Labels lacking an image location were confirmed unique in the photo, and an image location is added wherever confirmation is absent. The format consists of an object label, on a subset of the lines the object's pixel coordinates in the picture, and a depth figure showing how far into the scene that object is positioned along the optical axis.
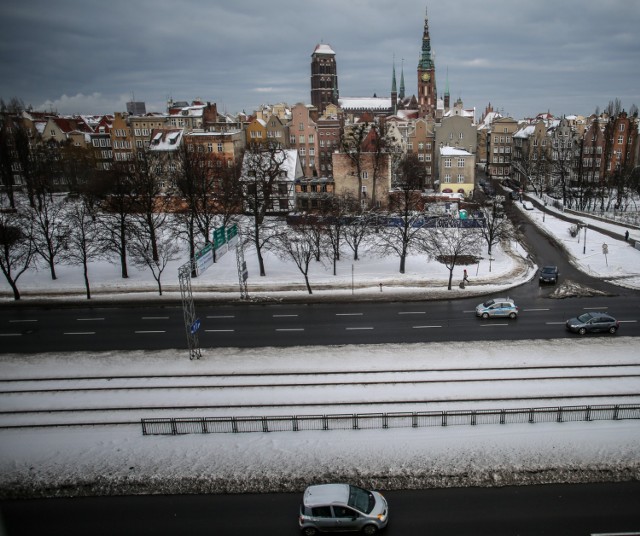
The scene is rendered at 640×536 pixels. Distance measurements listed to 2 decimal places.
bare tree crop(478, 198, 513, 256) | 48.16
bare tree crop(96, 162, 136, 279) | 43.12
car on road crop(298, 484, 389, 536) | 15.05
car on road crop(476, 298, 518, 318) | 32.59
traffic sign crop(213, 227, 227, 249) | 40.64
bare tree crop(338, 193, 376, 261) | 46.78
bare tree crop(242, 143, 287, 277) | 44.03
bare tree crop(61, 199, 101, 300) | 40.16
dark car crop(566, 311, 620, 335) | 29.56
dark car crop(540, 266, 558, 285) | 40.58
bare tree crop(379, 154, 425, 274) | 44.34
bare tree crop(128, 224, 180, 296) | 42.31
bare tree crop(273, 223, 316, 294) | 40.56
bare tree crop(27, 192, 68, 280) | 41.78
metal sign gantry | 27.24
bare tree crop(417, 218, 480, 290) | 42.53
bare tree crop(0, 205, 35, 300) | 38.59
